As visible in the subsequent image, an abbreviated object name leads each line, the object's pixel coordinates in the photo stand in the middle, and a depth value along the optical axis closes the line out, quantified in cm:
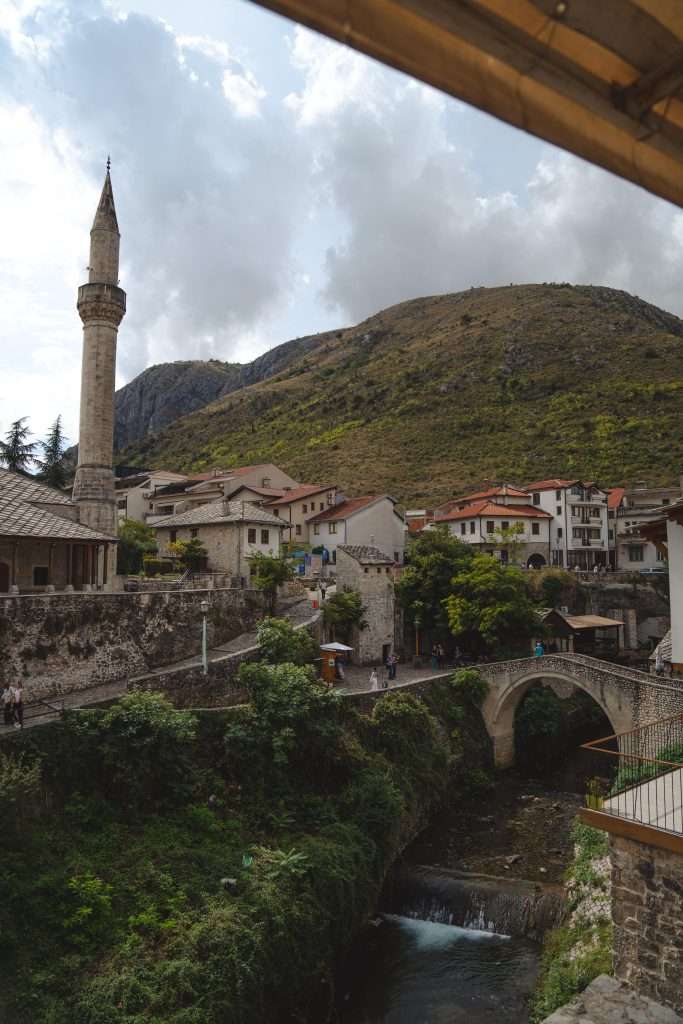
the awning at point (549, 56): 207
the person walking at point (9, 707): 1641
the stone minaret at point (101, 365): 2866
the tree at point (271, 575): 2984
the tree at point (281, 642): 2347
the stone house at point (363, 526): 4384
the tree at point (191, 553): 3509
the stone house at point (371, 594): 3362
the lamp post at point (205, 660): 2066
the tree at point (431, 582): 3516
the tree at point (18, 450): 4700
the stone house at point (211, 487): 5469
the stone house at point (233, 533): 3469
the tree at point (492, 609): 3275
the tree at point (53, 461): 5481
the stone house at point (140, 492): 6025
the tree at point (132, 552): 3944
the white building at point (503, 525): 4944
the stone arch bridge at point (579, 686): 2331
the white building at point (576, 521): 5234
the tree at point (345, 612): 3203
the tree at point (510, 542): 4816
